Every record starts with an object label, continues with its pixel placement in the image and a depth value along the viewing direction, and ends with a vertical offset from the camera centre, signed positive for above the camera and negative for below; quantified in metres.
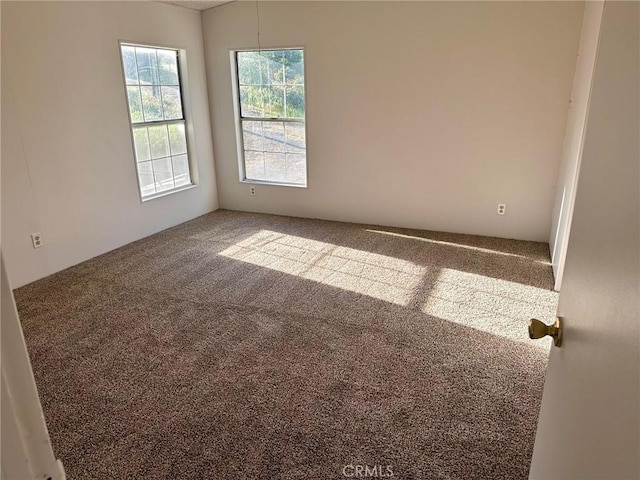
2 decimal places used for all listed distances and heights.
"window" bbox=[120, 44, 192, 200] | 4.28 -0.10
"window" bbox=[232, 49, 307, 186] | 4.78 -0.13
